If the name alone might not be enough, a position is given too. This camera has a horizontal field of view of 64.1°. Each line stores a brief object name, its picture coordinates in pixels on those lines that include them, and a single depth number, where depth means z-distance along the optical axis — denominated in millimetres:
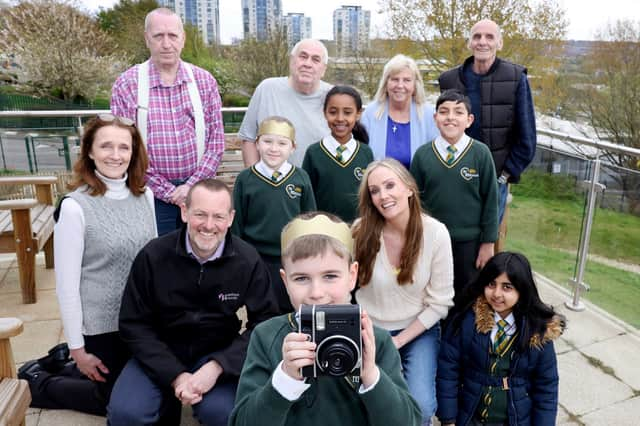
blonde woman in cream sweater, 2387
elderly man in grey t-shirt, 3221
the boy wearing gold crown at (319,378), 1248
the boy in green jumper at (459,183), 2877
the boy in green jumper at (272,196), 2832
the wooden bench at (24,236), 3676
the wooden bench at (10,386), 1879
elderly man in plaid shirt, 2873
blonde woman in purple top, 3184
